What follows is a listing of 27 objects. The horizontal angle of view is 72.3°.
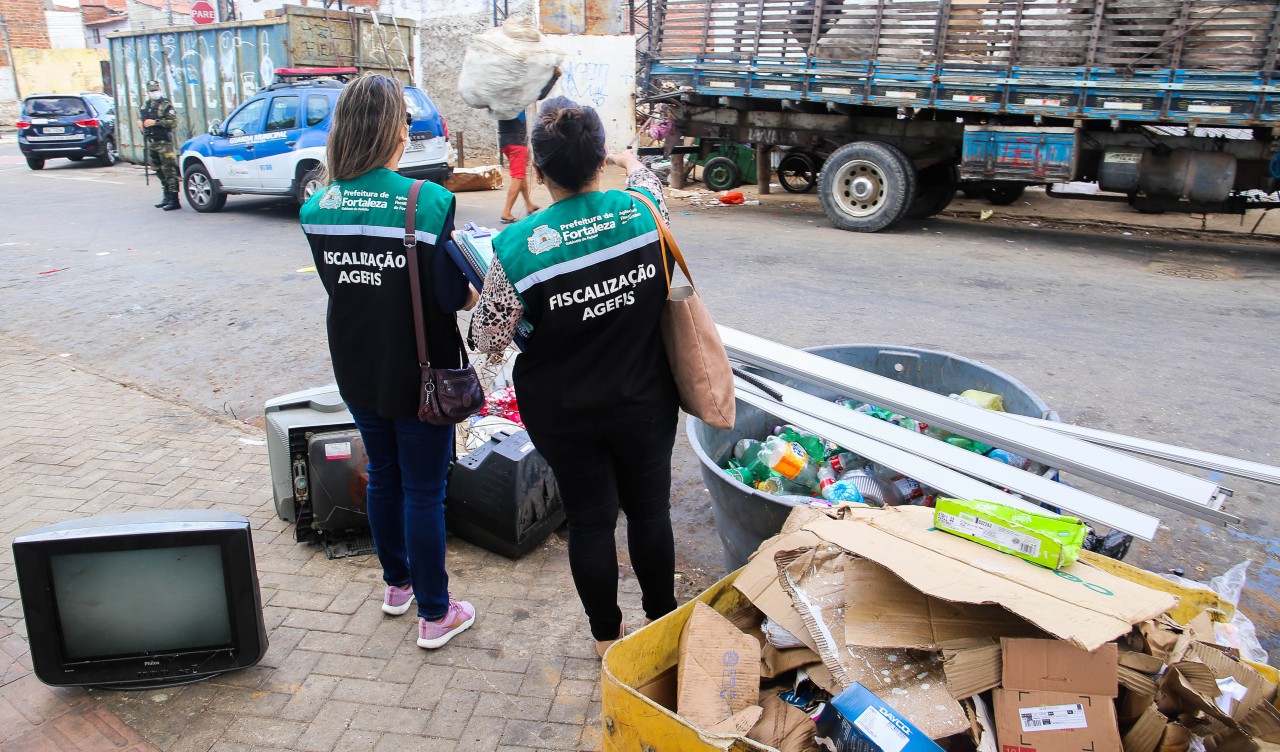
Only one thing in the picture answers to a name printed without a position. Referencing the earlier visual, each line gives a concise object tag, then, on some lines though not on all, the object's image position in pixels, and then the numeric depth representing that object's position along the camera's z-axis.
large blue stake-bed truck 8.12
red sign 20.75
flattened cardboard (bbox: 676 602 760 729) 2.09
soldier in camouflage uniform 12.20
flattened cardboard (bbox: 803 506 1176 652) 1.94
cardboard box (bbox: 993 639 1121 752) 1.94
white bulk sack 9.95
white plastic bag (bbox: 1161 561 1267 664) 2.36
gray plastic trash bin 2.87
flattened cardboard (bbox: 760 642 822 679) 2.26
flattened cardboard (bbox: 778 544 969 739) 2.00
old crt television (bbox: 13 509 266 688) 2.65
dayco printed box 1.82
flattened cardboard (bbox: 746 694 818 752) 2.02
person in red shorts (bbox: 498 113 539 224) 10.04
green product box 2.23
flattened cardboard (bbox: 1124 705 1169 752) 1.96
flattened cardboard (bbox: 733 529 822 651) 2.29
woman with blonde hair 2.52
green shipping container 15.12
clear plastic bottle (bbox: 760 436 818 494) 3.43
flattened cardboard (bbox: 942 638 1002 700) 2.01
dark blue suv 18.30
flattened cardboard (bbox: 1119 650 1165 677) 2.06
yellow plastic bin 1.88
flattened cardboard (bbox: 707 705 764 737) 2.02
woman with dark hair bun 2.29
